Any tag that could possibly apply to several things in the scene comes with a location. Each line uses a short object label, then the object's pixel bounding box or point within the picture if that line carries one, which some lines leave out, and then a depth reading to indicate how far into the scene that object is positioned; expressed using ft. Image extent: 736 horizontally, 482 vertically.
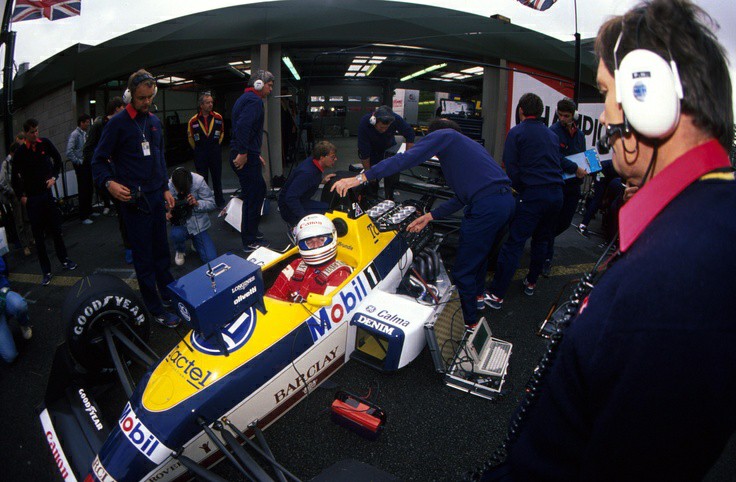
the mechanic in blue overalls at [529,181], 13.46
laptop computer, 10.81
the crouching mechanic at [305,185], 16.67
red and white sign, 30.37
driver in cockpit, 10.02
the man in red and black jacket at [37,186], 15.98
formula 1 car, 7.18
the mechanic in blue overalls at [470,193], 11.59
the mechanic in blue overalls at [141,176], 11.91
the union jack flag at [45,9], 20.07
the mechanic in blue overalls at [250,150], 17.66
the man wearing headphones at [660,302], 1.86
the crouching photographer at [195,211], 15.83
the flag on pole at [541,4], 22.75
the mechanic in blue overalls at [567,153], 17.08
